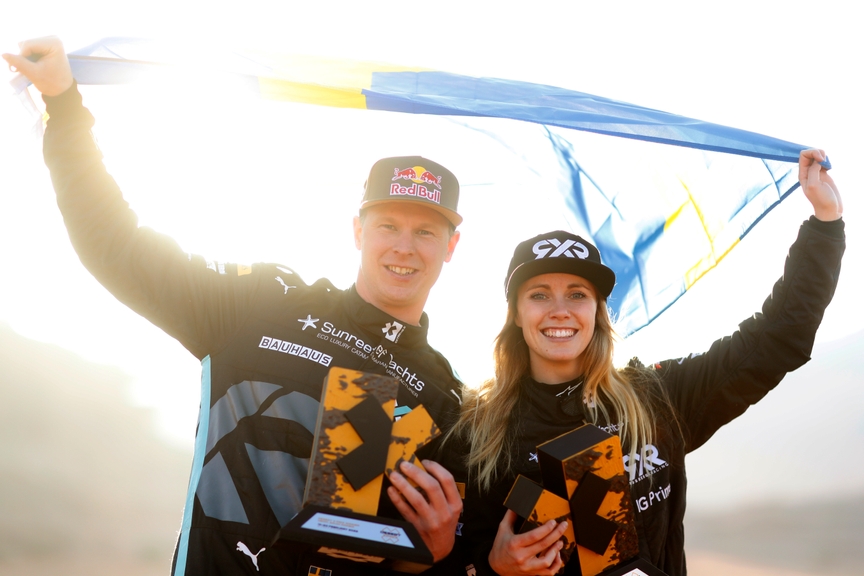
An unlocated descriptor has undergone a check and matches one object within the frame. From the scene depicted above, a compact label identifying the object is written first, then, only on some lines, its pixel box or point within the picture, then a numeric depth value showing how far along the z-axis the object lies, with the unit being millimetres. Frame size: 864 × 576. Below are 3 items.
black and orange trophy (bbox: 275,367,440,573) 2084
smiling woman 2811
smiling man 2678
